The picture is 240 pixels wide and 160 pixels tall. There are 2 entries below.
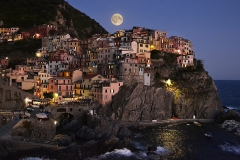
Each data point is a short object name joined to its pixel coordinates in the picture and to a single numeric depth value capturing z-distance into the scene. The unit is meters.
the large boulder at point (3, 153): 38.17
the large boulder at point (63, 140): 46.91
